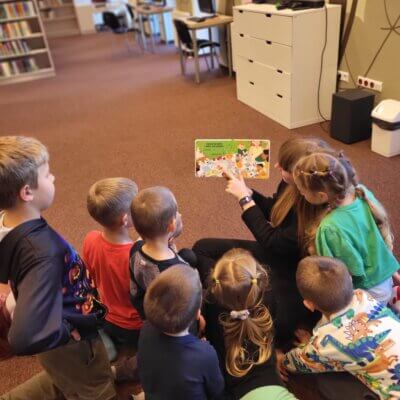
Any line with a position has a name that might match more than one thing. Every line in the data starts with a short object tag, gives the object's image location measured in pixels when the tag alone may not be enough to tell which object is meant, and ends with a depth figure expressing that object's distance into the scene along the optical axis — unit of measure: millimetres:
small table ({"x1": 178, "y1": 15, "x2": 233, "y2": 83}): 4972
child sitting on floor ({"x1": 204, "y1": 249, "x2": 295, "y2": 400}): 1184
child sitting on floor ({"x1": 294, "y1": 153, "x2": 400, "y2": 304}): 1312
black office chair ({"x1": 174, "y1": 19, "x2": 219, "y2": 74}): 5315
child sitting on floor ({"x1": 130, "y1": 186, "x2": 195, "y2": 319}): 1243
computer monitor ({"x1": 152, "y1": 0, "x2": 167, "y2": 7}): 7343
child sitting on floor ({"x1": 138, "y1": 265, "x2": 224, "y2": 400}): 1001
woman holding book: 1489
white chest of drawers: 3332
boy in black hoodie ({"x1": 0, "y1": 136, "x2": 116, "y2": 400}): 933
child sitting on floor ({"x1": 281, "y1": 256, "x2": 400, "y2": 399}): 1152
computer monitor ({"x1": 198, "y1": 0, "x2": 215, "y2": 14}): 5375
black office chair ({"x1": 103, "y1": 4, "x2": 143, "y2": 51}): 8203
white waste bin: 2865
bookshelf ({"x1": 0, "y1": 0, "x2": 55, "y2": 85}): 6441
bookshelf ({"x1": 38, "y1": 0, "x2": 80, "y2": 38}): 10812
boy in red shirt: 1383
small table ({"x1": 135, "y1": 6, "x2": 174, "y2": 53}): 7125
